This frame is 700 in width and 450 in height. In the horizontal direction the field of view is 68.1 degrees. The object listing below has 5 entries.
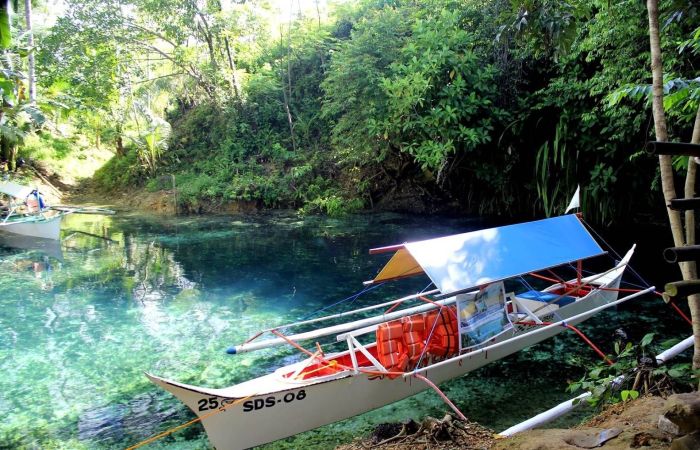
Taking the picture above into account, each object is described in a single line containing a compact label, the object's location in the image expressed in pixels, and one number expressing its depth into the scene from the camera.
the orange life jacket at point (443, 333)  6.38
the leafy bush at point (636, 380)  4.25
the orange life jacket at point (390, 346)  6.11
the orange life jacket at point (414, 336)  6.24
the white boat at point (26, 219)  16.31
